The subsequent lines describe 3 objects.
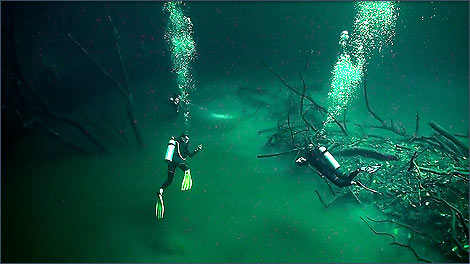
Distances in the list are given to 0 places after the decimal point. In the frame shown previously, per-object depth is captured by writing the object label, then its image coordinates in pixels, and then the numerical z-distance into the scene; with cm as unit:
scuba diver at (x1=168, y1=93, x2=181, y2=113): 1088
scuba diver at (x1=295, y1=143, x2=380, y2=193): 594
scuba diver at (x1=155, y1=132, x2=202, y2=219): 645
